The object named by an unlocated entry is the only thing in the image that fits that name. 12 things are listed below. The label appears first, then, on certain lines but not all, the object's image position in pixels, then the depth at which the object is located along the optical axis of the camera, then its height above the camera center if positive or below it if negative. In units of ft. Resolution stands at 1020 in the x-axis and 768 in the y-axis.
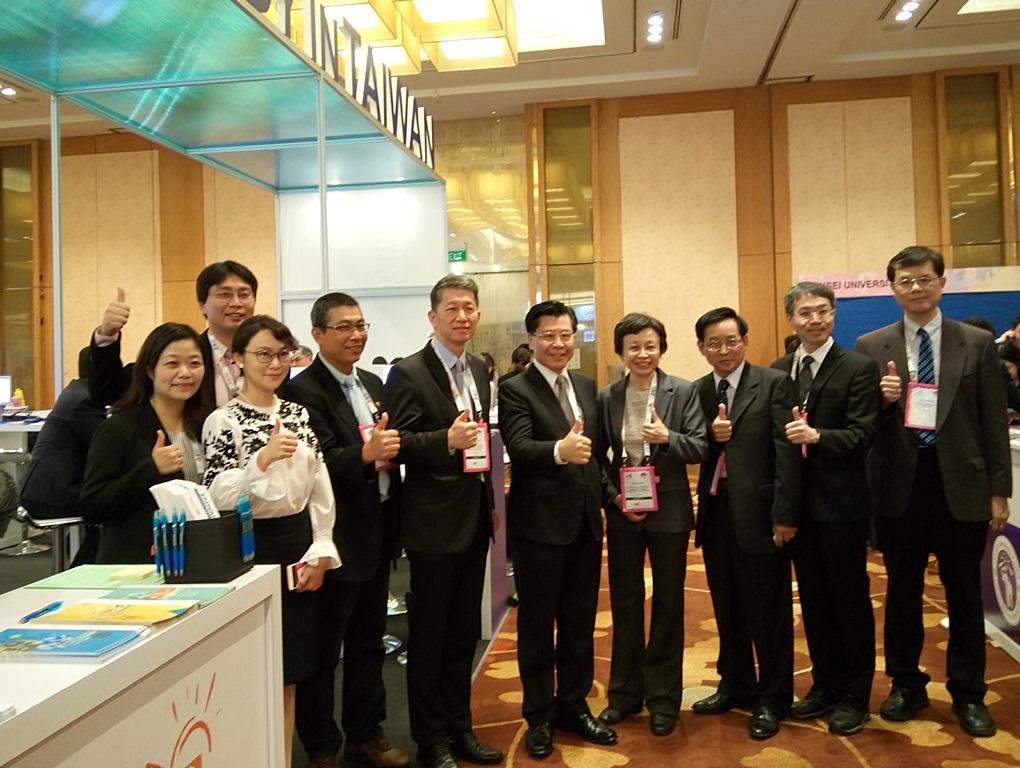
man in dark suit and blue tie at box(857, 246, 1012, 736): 8.98 -0.94
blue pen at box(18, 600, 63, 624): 4.33 -1.17
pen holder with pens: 5.04 -0.96
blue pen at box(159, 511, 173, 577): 5.06 -0.96
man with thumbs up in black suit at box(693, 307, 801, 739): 8.99 -1.33
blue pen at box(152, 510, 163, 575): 5.10 -0.90
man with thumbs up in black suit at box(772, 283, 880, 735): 8.86 -1.04
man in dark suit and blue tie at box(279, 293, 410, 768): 7.99 -1.43
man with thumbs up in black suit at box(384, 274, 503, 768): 8.18 -1.28
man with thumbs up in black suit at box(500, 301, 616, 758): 8.70 -1.50
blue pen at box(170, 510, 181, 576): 5.05 -0.89
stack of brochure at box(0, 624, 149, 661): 3.70 -1.15
